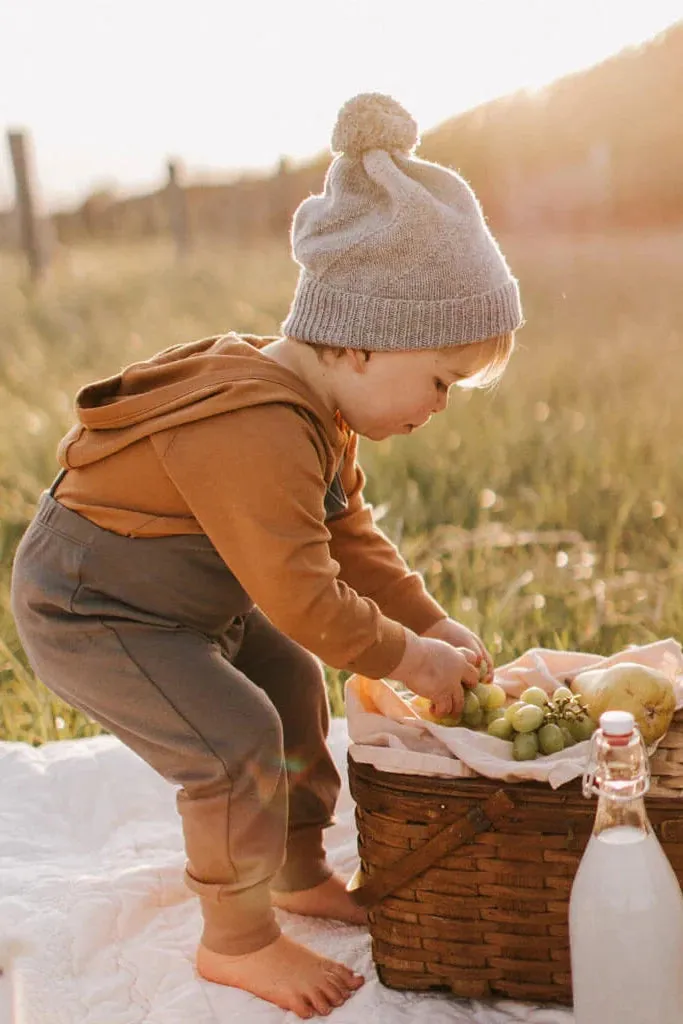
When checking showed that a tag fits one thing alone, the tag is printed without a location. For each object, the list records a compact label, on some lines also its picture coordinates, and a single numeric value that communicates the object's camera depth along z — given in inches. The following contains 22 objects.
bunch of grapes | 66.7
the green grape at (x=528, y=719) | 67.0
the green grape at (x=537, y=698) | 68.5
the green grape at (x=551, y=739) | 66.7
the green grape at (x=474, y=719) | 69.2
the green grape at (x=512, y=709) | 68.1
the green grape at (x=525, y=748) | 66.4
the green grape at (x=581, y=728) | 67.5
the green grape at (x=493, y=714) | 69.4
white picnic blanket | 68.4
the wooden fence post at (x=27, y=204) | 317.4
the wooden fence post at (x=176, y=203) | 396.5
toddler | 66.1
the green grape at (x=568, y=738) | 67.2
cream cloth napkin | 65.3
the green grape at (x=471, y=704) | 69.0
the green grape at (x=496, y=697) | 69.5
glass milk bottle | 58.6
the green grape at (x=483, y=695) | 69.4
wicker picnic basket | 65.3
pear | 66.9
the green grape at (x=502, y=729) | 67.8
